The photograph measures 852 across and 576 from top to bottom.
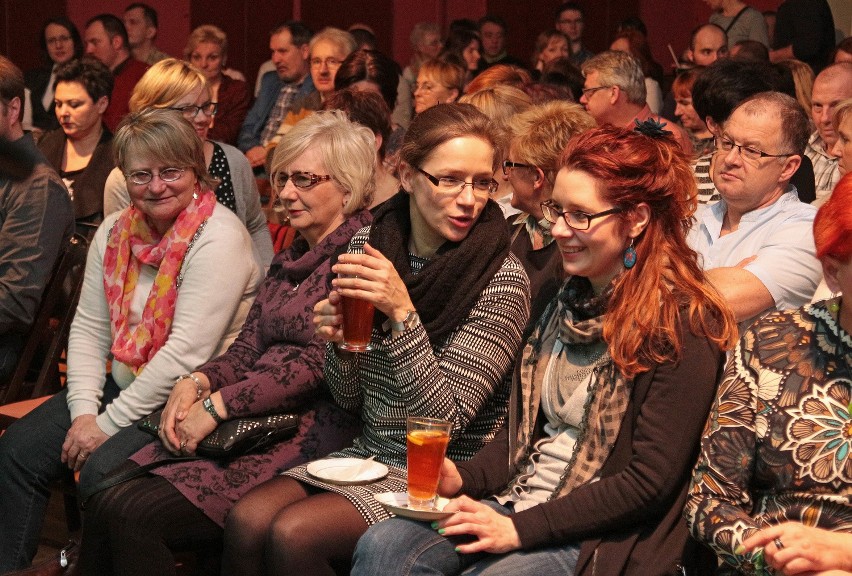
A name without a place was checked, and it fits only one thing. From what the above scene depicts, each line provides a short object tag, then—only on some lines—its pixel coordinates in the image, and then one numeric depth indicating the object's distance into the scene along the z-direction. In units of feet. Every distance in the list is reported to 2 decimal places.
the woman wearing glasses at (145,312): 11.09
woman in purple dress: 9.56
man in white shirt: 9.71
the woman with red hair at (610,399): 7.41
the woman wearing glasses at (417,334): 8.45
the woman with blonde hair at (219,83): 24.43
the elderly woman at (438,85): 20.77
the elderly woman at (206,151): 14.34
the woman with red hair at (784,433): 6.60
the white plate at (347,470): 8.83
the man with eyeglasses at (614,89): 18.25
